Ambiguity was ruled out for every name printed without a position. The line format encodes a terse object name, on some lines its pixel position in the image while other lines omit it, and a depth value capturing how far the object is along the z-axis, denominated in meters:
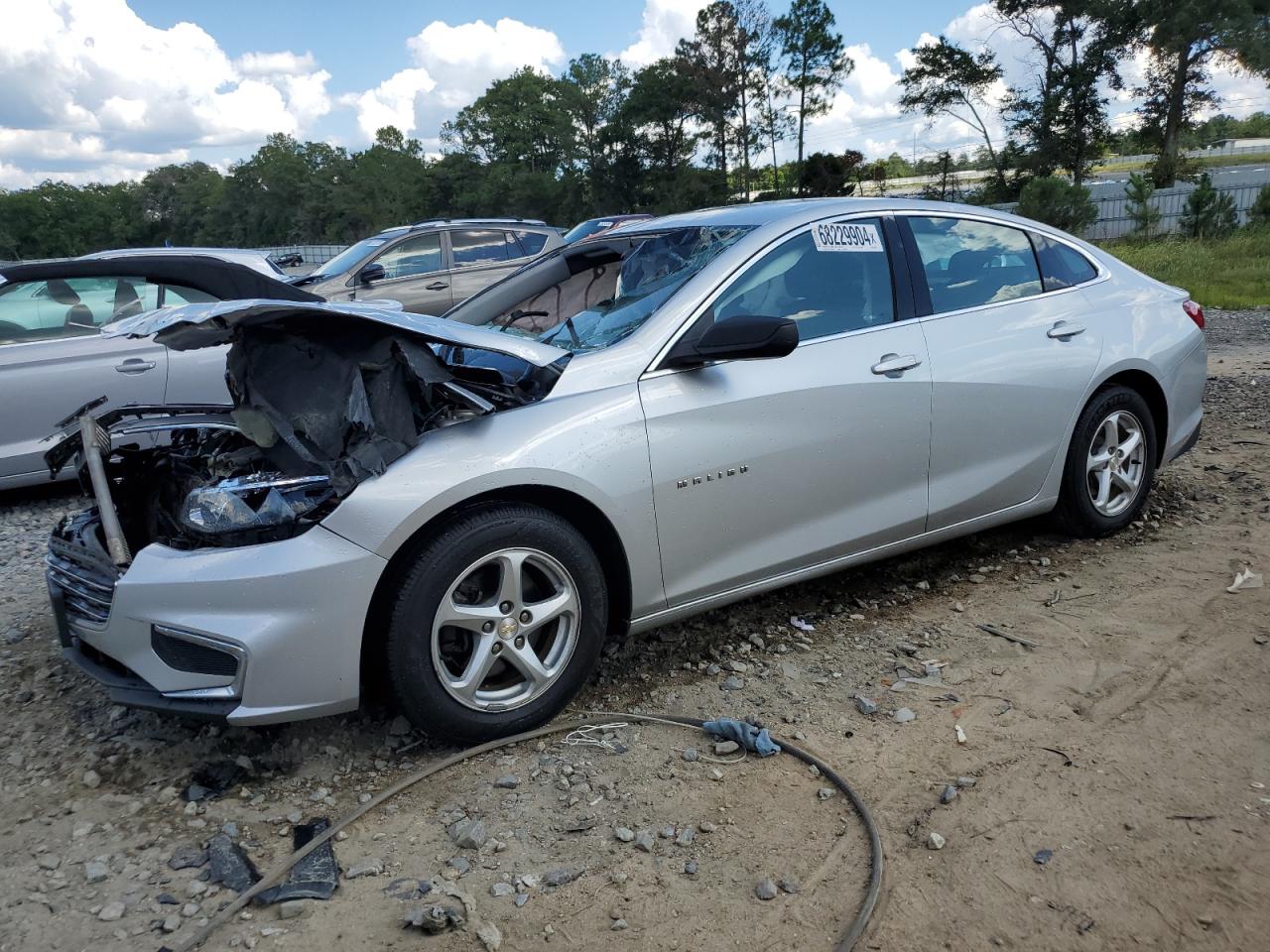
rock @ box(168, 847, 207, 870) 2.76
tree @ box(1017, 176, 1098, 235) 23.48
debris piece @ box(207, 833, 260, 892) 2.68
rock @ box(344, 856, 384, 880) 2.68
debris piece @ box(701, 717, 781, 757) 3.16
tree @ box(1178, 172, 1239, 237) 21.30
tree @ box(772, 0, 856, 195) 45.34
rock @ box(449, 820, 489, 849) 2.77
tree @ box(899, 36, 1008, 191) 37.66
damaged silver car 2.96
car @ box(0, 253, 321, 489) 6.22
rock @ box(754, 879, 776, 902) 2.48
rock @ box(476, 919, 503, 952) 2.37
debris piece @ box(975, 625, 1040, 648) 3.86
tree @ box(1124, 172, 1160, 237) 23.12
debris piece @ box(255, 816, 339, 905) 2.60
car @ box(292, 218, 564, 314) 11.81
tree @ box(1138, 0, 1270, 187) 32.44
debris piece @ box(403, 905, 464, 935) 2.42
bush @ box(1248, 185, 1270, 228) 21.19
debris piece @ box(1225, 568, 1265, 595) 4.21
